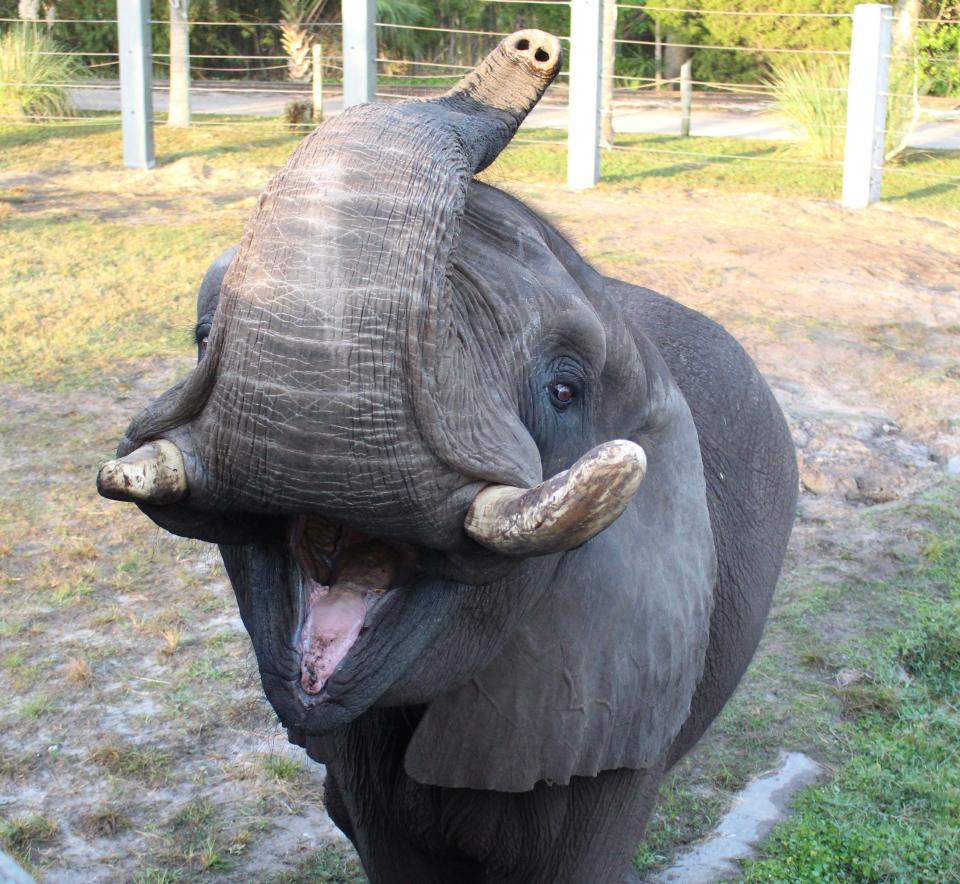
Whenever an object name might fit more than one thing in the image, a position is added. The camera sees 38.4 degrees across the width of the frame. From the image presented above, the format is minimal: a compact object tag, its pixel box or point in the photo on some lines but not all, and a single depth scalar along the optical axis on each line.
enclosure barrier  12.94
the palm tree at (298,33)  26.23
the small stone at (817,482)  6.81
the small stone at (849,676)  5.04
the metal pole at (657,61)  26.95
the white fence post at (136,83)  13.65
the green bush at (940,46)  17.97
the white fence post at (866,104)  12.84
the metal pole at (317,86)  17.05
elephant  1.71
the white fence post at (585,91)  13.34
